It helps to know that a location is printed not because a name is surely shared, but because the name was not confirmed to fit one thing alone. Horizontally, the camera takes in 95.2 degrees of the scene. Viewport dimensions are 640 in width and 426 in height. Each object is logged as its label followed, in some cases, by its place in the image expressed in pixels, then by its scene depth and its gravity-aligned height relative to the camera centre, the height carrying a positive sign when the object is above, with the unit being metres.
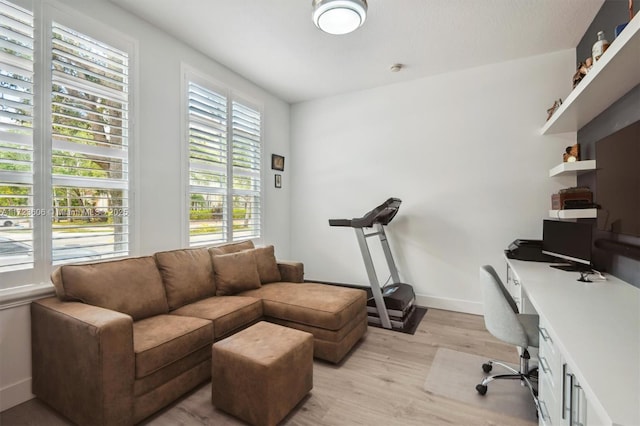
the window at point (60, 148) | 1.95 +0.46
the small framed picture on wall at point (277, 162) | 4.53 +0.75
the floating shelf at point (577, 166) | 2.36 +0.36
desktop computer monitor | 2.28 -0.28
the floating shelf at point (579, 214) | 2.35 -0.04
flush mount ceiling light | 2.11 +1.46
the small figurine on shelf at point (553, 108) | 2.92 +1.04
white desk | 0.78 -0.50
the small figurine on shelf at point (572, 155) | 2.74 +0.52
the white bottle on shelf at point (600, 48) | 1.79 +1.01
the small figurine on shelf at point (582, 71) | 2.07 +1.03
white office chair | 1.86 -0.77
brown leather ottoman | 1.70 -1.02
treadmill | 3.20 -1.00
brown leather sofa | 1.65 -0.84
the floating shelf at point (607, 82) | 1.42 +0.80
